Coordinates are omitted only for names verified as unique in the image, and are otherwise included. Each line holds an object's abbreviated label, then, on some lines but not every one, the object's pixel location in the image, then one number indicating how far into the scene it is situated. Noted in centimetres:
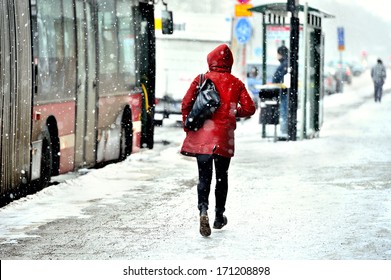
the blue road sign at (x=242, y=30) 3325
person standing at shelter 2409
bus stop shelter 2353
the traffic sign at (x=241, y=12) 3212
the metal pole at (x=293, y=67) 2311
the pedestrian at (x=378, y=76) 4703
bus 1355
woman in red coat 1066
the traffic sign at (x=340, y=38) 5312
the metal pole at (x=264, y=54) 2373
